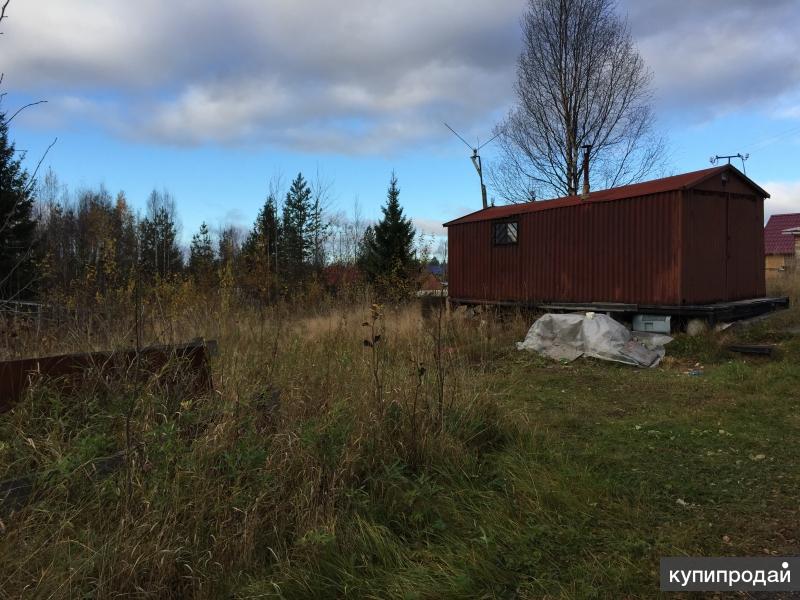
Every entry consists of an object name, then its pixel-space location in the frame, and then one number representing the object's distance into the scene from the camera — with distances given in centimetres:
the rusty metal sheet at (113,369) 329
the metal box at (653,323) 1085
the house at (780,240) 3198
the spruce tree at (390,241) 2916
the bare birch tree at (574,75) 2352
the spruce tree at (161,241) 3362
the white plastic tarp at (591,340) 940
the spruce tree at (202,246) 4103
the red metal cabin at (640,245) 1082
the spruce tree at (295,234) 2855
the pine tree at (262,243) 1717
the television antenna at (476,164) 2730
